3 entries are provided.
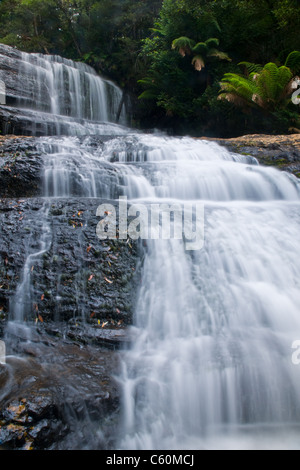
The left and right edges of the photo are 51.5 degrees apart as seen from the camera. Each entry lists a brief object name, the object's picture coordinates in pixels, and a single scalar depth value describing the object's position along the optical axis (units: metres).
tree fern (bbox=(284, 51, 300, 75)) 8.82
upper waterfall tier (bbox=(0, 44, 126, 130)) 9.52
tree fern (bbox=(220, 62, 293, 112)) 7.96
